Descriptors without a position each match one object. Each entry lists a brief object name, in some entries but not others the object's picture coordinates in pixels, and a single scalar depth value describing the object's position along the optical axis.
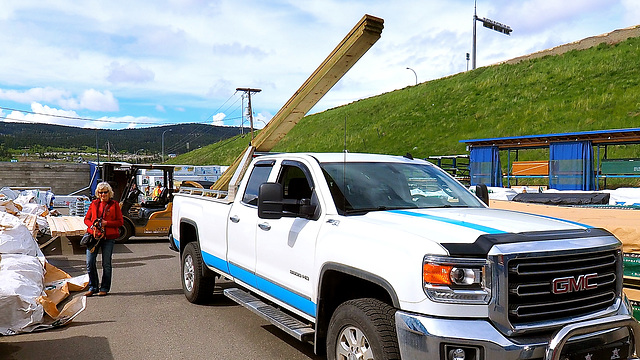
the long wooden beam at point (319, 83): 11.32
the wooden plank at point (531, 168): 27.33
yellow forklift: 14.48
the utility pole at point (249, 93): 57.27
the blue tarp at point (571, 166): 24.30
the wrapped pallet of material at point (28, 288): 5.59
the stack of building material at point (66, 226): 11.26
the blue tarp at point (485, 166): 28.49
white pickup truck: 3.13
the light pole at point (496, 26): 82.78
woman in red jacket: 8.02
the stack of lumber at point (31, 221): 11.24
